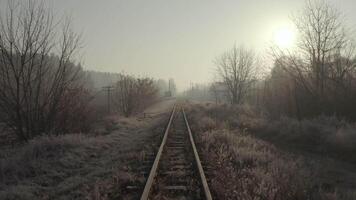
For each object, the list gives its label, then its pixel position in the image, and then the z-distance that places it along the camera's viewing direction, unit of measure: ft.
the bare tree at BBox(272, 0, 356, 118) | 82.58
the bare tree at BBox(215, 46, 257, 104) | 151.94
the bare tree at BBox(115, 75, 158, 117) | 122.52
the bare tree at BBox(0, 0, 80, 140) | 44.52
